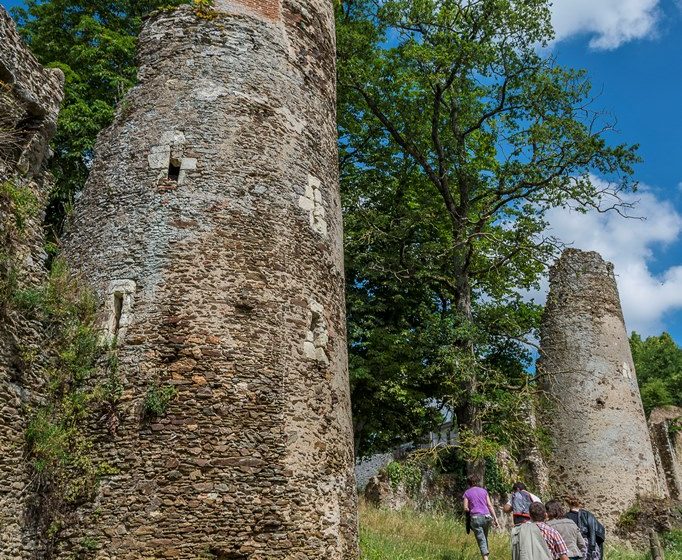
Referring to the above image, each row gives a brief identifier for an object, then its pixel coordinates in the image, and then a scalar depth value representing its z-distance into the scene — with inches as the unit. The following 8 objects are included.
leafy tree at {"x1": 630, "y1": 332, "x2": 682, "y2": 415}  1282.0
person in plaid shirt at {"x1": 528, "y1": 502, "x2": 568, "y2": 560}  247.0
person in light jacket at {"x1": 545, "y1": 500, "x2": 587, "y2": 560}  269.3
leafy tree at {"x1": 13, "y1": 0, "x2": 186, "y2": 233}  554.3
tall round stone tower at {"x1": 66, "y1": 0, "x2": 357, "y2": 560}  261.3
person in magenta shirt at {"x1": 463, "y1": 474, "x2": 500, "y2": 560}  370.6
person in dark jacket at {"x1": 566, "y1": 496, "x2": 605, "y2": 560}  326.3
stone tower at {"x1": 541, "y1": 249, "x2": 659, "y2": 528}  612.1
